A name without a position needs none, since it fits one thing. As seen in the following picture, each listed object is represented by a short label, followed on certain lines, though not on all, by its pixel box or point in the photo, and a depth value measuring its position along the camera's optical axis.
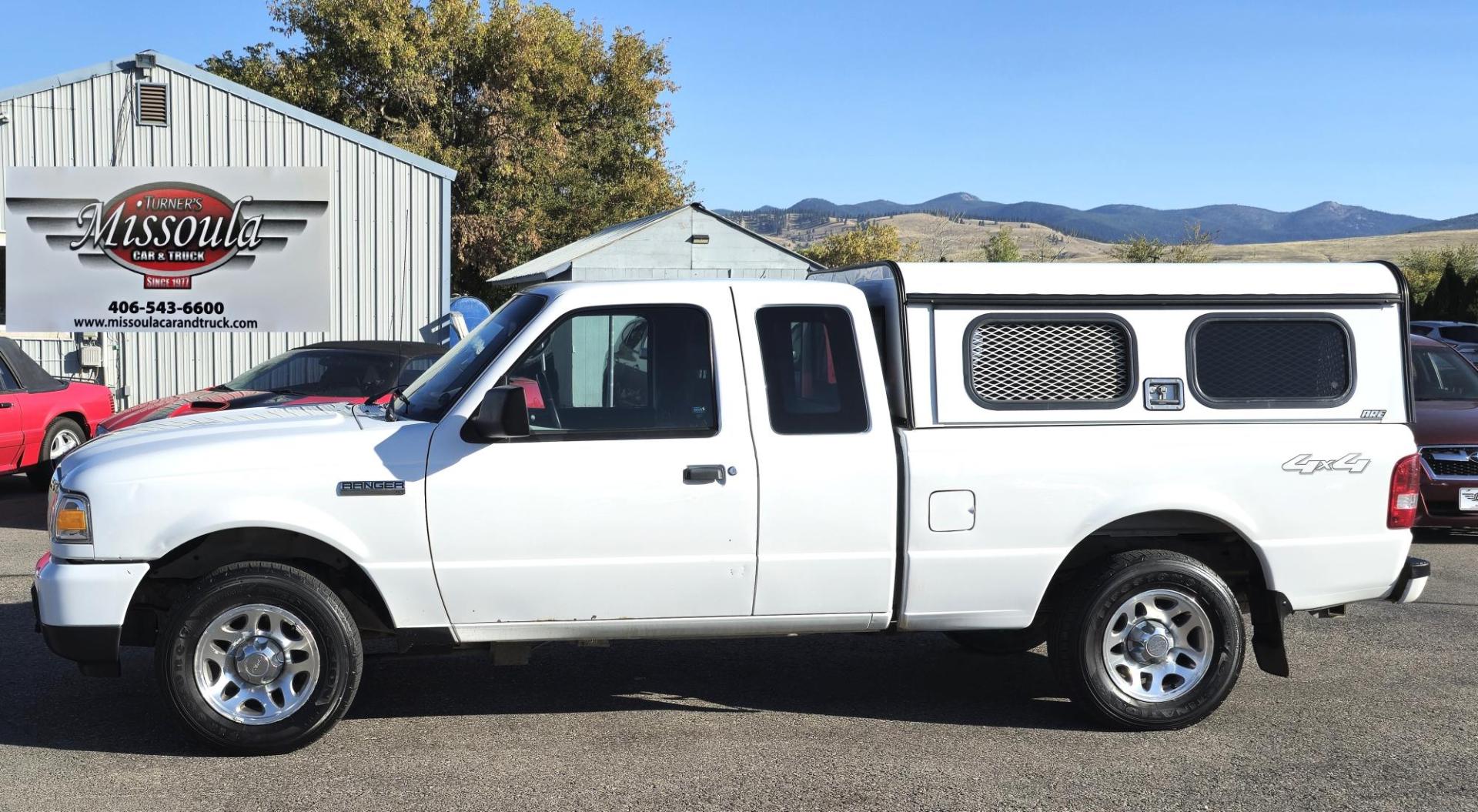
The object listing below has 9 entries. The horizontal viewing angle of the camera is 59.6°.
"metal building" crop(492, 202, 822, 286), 22.19
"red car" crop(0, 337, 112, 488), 11.80
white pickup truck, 5.10
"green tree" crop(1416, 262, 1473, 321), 40.14
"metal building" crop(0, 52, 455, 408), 16.55
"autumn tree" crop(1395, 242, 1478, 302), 64.50
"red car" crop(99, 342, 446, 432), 10.24
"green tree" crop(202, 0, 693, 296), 32.31
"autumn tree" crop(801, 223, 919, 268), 63.50
